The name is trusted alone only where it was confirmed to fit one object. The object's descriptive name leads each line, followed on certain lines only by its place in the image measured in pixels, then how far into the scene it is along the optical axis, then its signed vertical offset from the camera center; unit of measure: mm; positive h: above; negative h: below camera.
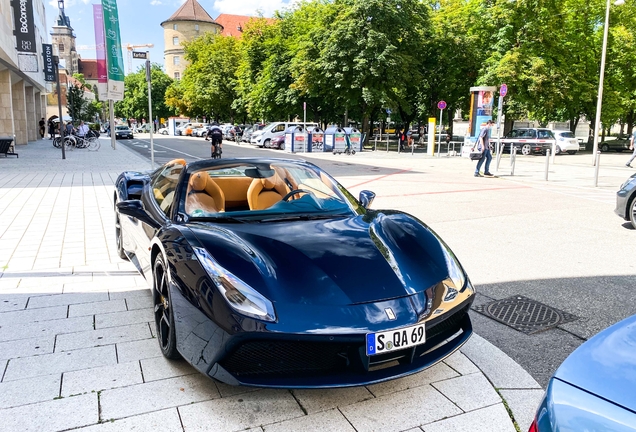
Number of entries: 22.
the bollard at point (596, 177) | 13935 -1351
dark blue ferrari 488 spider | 2488 -884
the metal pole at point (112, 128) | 32250 -145
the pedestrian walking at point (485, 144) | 15750 -487
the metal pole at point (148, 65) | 12784 +1551
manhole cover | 4012 -1554
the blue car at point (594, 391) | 1340 -756
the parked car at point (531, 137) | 30625 -481
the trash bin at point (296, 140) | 30578 -780
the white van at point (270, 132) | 34500 -337
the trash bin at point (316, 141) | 30828 -841
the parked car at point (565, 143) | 31453 -863
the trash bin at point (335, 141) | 30672 -828
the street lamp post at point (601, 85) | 23031 +2071
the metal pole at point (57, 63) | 22322 +2801
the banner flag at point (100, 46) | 30516 +4820
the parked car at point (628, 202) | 7777 -1120
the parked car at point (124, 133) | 52219 -740
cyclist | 19797 -453
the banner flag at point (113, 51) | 27875 +4255
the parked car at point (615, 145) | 36312 -1109
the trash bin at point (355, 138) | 31281 -650
